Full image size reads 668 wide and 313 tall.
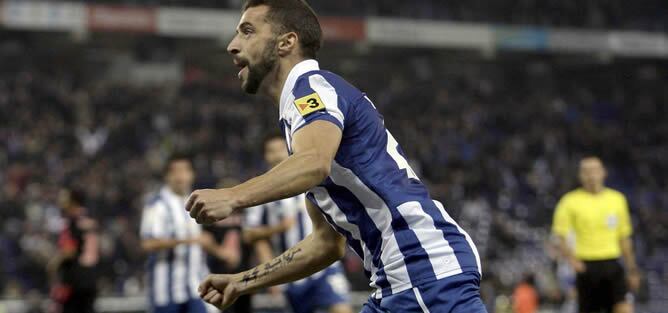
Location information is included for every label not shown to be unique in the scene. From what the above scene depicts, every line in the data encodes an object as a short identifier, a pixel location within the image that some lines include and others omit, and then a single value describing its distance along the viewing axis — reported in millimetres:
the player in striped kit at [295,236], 14570
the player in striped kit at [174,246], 14734
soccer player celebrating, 5855
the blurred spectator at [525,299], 27766
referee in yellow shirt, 17281
